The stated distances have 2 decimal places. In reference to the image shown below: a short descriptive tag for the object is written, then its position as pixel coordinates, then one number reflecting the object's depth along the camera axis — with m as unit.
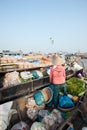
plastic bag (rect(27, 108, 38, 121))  1.99
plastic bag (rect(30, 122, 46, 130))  1.68
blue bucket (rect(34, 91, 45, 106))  2.31
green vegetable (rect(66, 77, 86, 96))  2.74
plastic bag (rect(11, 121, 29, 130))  1.70
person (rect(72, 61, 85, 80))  4.18
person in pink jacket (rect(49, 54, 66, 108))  2.55
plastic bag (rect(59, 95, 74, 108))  2.19
